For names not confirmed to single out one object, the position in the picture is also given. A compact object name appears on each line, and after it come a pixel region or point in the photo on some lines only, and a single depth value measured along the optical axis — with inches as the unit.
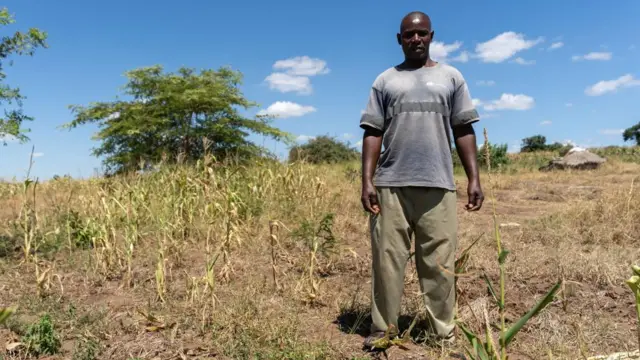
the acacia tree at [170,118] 584.4
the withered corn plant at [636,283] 42.5
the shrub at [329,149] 756.8
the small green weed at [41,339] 113.3
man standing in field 108.5
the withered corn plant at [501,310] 40.4
